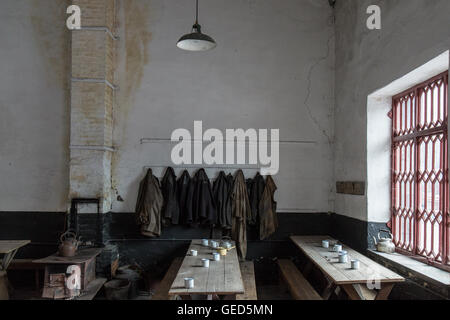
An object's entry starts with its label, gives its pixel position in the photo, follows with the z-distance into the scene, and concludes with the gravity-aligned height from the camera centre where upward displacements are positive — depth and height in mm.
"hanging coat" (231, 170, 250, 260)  5684 -648
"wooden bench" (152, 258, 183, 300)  4336 -1457
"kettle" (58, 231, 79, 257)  4910 -1044
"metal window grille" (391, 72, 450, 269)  3701 +50
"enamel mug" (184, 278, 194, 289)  3355 -1028
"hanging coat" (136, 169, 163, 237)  5617 -530
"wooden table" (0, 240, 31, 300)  4729 -1227
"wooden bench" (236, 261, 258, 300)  4227 -1412
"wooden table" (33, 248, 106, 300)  4727 -1346
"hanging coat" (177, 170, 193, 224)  5715 -343
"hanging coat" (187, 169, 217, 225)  5656 -449
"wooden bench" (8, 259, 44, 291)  5449 -1441
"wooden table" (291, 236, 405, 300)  3514 -998
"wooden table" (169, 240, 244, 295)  3324 -1057
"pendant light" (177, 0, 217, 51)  4492 +1704
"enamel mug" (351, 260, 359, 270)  3797 -939
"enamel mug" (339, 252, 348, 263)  4016 -925
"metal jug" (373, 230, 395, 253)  4398 -859
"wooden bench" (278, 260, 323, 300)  4330 -1435
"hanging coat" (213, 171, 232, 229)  5680 -415
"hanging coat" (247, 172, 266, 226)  5781 -337
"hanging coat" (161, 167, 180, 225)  5680 -409
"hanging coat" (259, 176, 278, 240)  5766 -683
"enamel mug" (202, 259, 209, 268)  3996 -997
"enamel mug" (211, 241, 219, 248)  4890 -966
